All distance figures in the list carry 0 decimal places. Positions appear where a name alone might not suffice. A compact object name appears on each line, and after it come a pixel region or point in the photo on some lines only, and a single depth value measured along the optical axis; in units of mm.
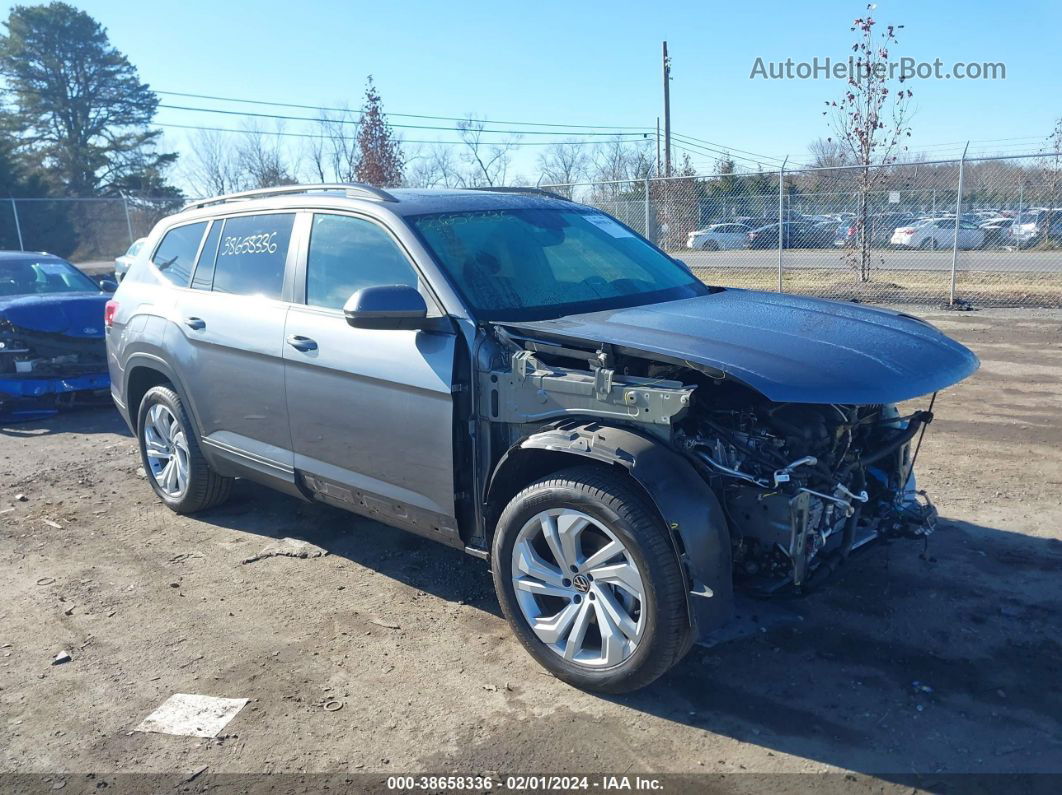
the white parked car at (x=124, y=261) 16608
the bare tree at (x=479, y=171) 51088
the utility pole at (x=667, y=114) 30498
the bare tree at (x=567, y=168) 53725
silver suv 3109
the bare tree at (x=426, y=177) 44794
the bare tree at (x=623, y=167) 42122
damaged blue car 8148
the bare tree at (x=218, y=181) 53781
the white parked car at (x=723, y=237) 18422
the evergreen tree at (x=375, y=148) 25500
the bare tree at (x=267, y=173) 45781
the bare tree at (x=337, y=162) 51669
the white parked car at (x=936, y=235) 15742
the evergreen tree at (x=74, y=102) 44000
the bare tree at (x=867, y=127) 16906
